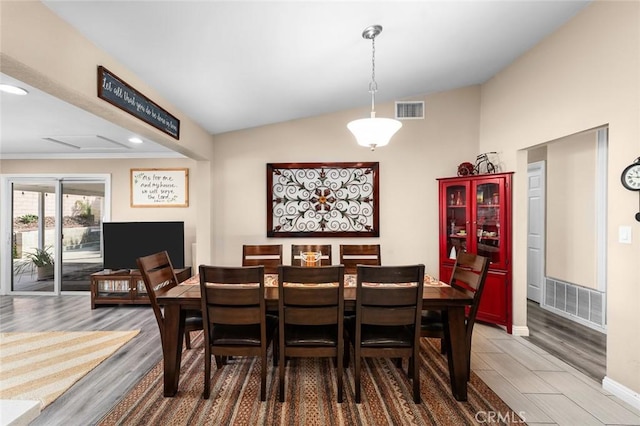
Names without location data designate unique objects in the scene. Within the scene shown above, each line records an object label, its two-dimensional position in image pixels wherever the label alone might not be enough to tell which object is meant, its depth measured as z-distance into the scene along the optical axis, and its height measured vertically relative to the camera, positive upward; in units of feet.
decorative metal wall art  13.57 +0.58
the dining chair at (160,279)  7.55 -1.83
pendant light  7.38 +2.14
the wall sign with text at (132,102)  6.64 +2.89
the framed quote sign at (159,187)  15.76 +1.33
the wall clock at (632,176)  6.84 +0.86
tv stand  13.80 -3.59
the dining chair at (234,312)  6.53 -2.27
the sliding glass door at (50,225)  15.94 -0.68
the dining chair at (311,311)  6.45 -2.23
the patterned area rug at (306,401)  6.43 -4.47
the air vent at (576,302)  11.27 -3.69
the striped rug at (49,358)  7.61 -4.49
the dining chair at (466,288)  7.40 -2.00
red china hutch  11.09 -0.66
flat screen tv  14.02 -1.35
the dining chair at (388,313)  6.40 -2.26
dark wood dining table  7.00 -2.71
